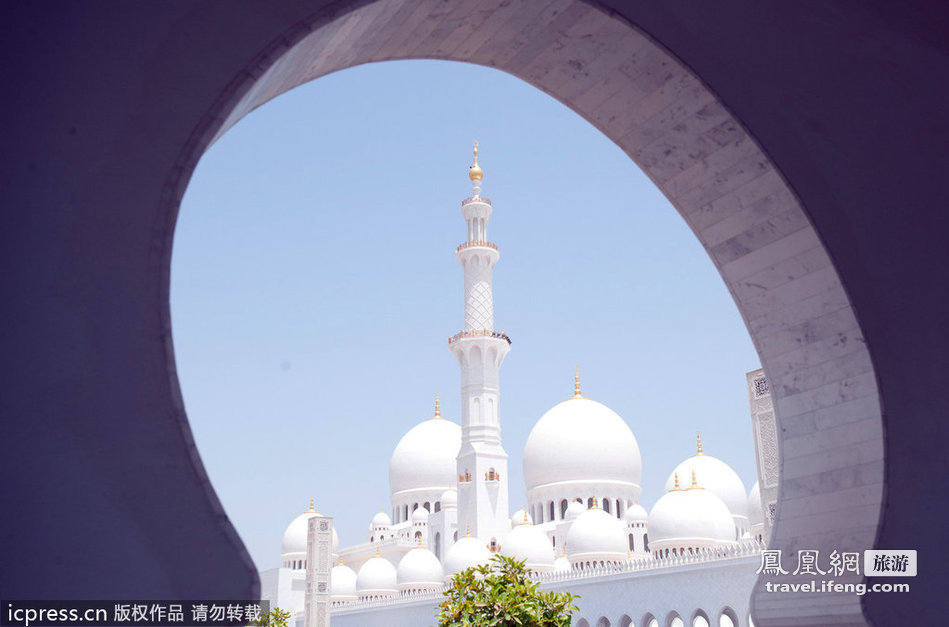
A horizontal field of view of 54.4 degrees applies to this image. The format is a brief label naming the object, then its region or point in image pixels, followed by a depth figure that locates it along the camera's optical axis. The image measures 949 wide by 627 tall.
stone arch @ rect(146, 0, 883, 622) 4.18
